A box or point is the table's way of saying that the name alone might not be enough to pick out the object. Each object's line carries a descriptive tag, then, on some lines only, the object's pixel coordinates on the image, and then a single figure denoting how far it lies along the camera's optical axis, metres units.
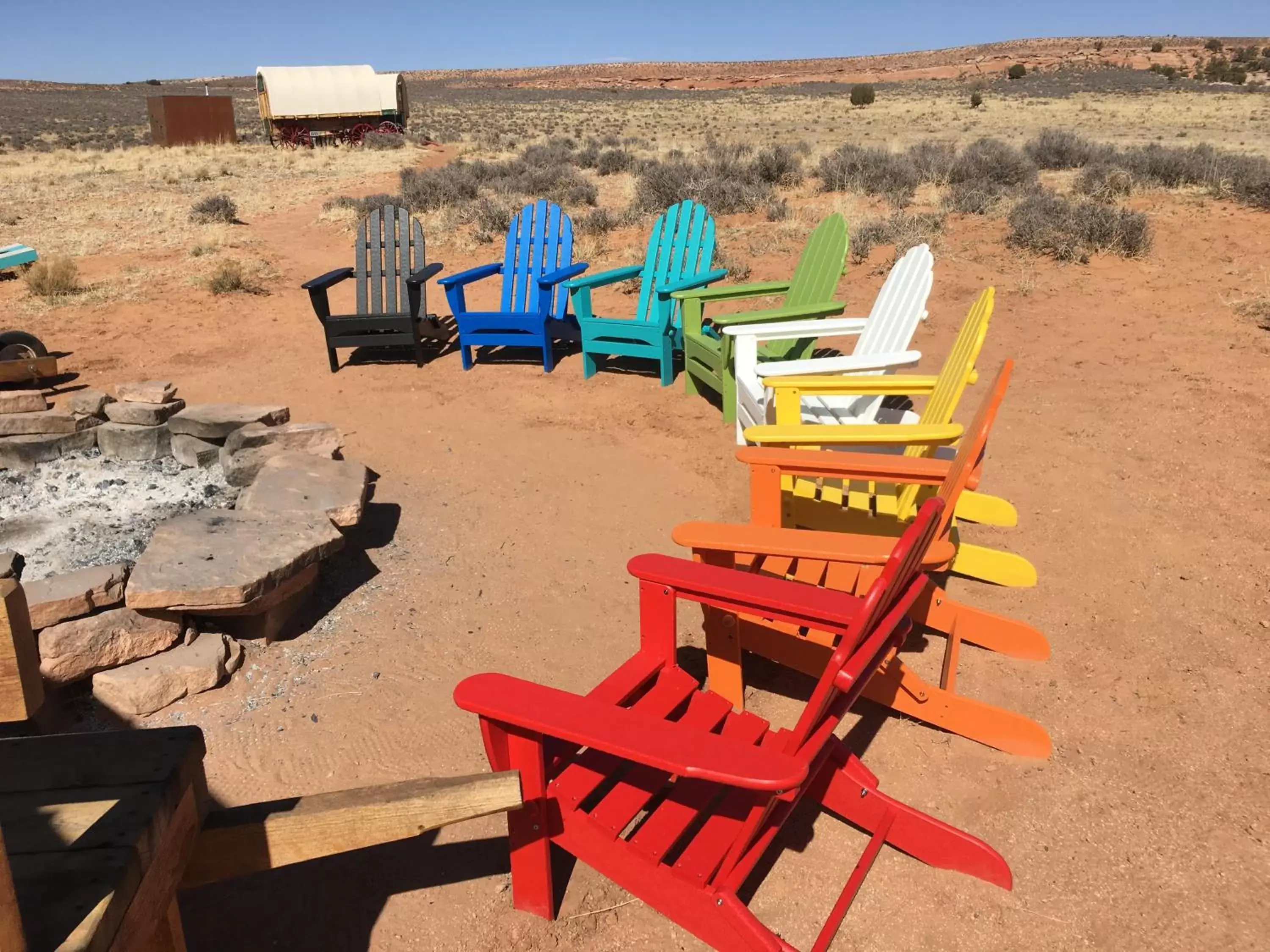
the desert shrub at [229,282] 8.20
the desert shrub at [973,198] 8.94
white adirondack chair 3.63
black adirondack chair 6.05
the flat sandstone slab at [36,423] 4.31
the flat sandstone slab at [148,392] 4.45
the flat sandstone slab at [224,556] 2.76
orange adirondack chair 2.26
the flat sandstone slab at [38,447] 4.26
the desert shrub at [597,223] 9.79
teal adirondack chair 5.51
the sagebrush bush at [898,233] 8.03
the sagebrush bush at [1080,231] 7.36
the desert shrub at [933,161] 11.24
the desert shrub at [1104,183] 9.05
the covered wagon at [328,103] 24.19
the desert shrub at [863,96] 31.48
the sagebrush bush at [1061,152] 11.97
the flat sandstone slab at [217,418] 4.24
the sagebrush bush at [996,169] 10.41
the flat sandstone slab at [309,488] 3.37
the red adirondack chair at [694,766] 1.57
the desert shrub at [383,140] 22.50
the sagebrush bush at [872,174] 10.43
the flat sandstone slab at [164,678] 2.70
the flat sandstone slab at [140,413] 4.32
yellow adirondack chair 2.82
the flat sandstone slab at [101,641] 2.66
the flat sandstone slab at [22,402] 4.39
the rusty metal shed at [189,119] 22.19
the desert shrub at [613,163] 14.55
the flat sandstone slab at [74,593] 2.71
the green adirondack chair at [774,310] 4.61
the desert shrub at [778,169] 11.85
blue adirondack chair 5.89
